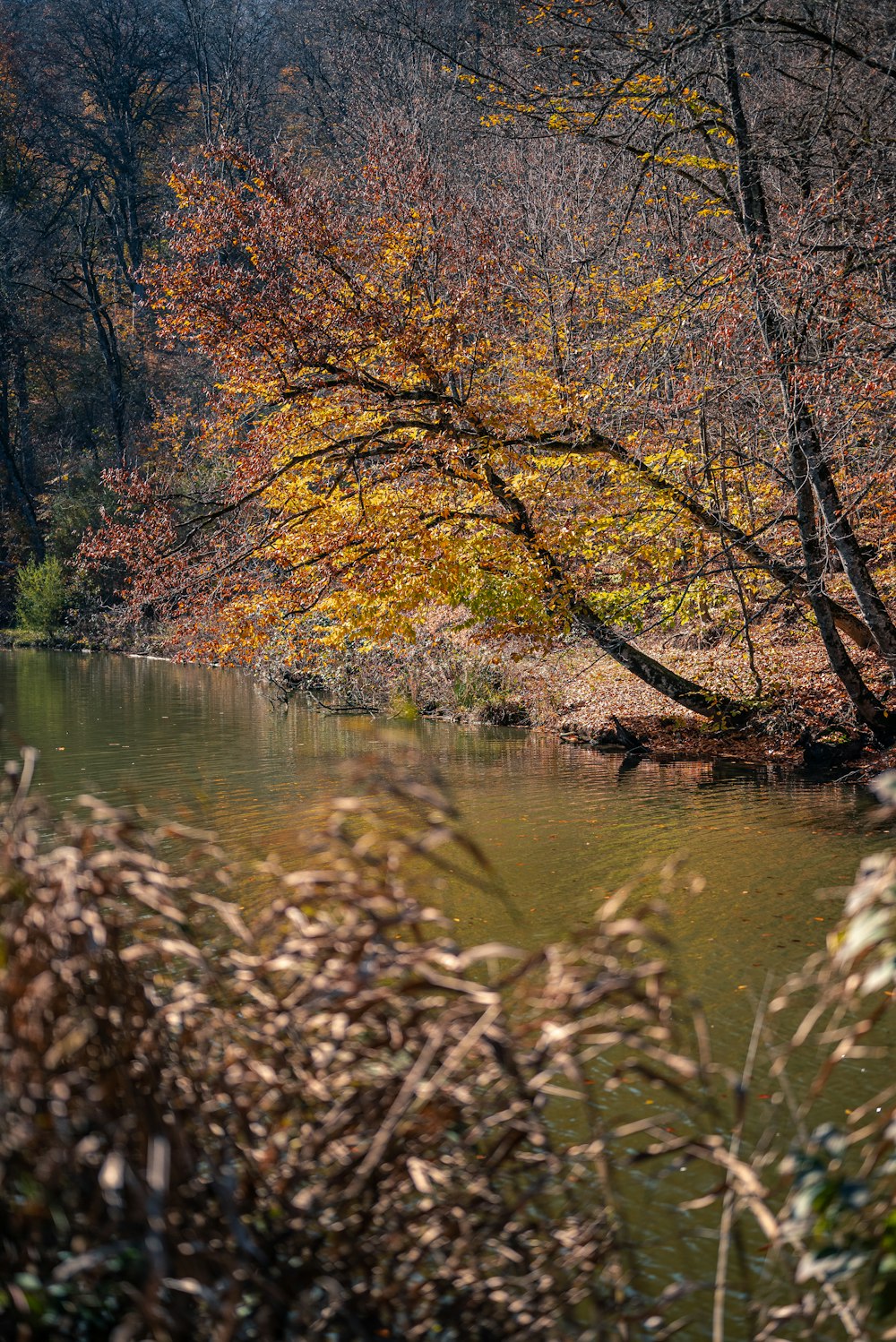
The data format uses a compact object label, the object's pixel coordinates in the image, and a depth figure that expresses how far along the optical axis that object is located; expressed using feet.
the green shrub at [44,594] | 115.65
